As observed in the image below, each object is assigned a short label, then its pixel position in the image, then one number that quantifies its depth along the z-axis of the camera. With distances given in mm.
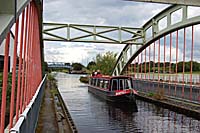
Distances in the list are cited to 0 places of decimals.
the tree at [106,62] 47041
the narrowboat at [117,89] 21938
